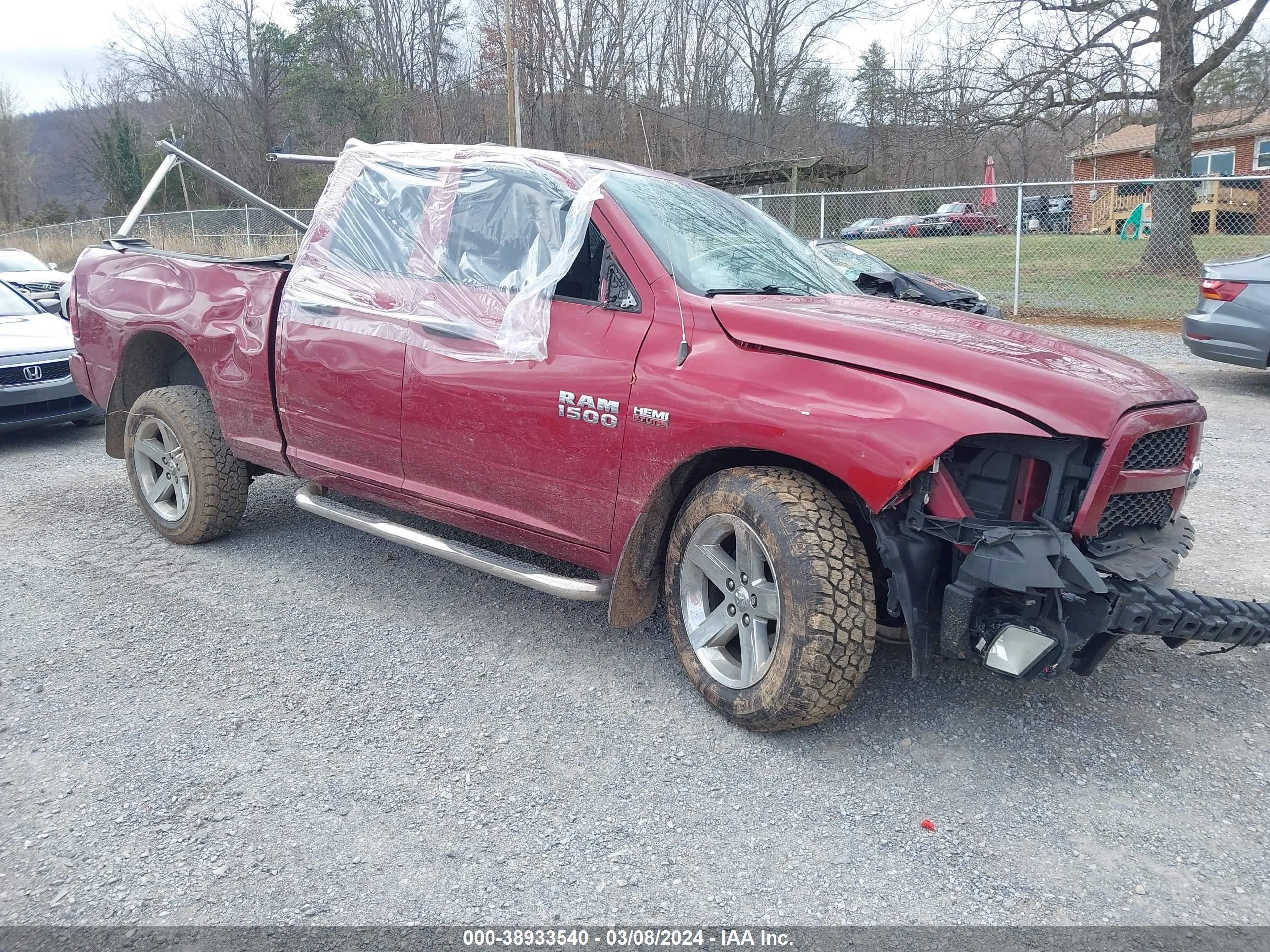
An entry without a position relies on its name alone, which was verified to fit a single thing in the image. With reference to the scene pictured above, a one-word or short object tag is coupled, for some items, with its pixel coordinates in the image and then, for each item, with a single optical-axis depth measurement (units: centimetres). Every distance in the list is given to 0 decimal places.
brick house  2320
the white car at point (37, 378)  779
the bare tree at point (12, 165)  5450
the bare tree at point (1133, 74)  1683
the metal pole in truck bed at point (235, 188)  597
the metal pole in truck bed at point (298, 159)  582
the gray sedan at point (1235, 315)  884
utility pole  2675
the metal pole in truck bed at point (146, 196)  600
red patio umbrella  2550
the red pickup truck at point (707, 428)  286
